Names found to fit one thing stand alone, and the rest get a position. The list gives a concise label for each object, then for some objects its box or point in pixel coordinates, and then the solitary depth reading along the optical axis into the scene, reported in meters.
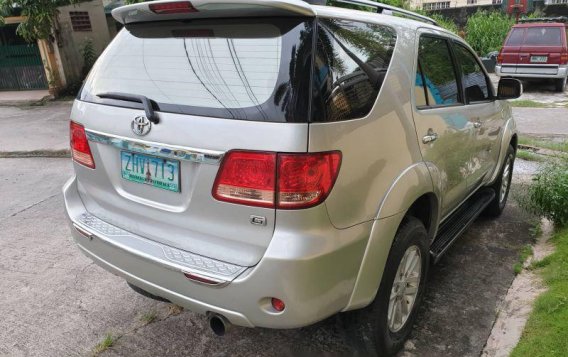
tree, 11.38
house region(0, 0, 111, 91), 12.91
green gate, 14.12
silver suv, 1.90
